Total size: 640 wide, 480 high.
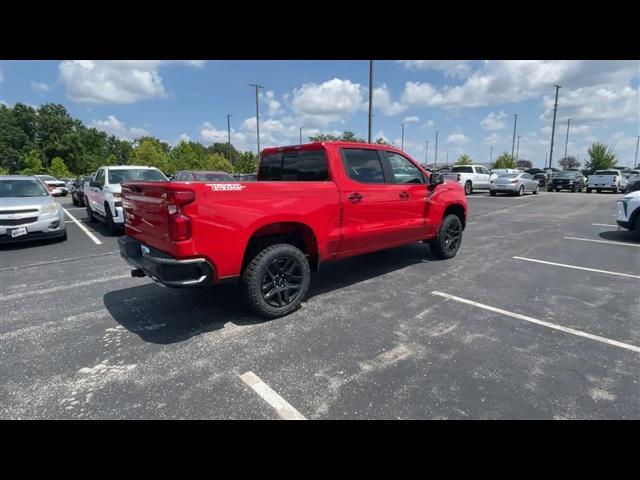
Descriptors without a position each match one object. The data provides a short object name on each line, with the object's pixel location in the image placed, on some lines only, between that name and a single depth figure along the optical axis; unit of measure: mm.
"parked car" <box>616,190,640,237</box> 7812
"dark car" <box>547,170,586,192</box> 25688
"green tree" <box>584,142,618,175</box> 52250
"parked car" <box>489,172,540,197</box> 20984
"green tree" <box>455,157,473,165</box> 60547
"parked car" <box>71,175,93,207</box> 16594
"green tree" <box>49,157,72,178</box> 50594
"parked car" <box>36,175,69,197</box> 24086
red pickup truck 3146
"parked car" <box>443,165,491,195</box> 22359
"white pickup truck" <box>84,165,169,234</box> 8646
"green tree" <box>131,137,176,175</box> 55191
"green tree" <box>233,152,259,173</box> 42750
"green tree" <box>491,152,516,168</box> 57156
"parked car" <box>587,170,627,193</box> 24125
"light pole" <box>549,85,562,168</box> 39094
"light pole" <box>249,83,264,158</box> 36812
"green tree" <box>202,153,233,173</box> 56088
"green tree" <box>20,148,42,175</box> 50019
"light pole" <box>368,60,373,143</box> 16750
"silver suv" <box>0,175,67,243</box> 7180
